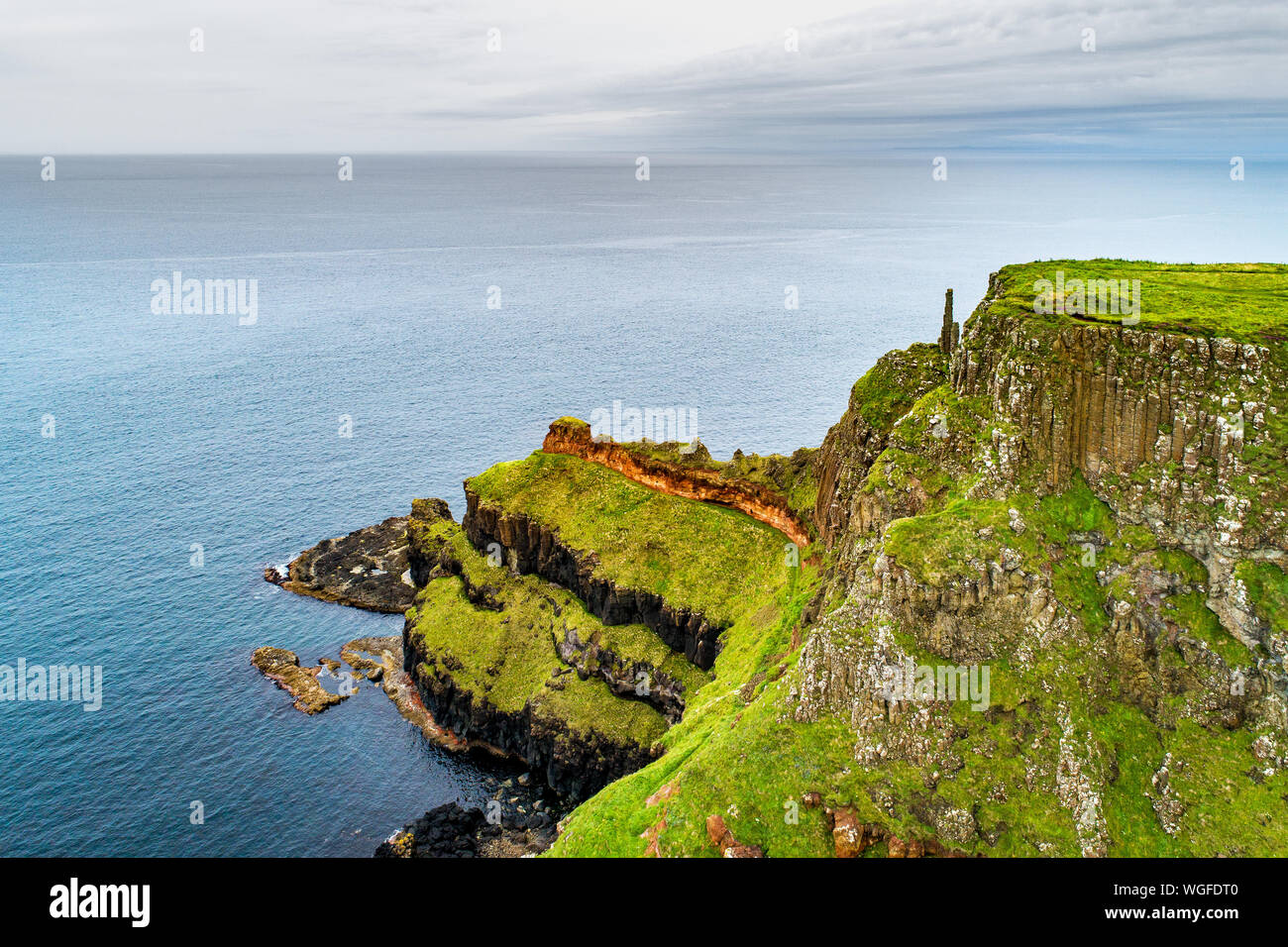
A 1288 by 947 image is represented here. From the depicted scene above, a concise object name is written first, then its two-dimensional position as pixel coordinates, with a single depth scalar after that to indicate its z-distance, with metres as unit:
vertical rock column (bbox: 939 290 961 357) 73.44
